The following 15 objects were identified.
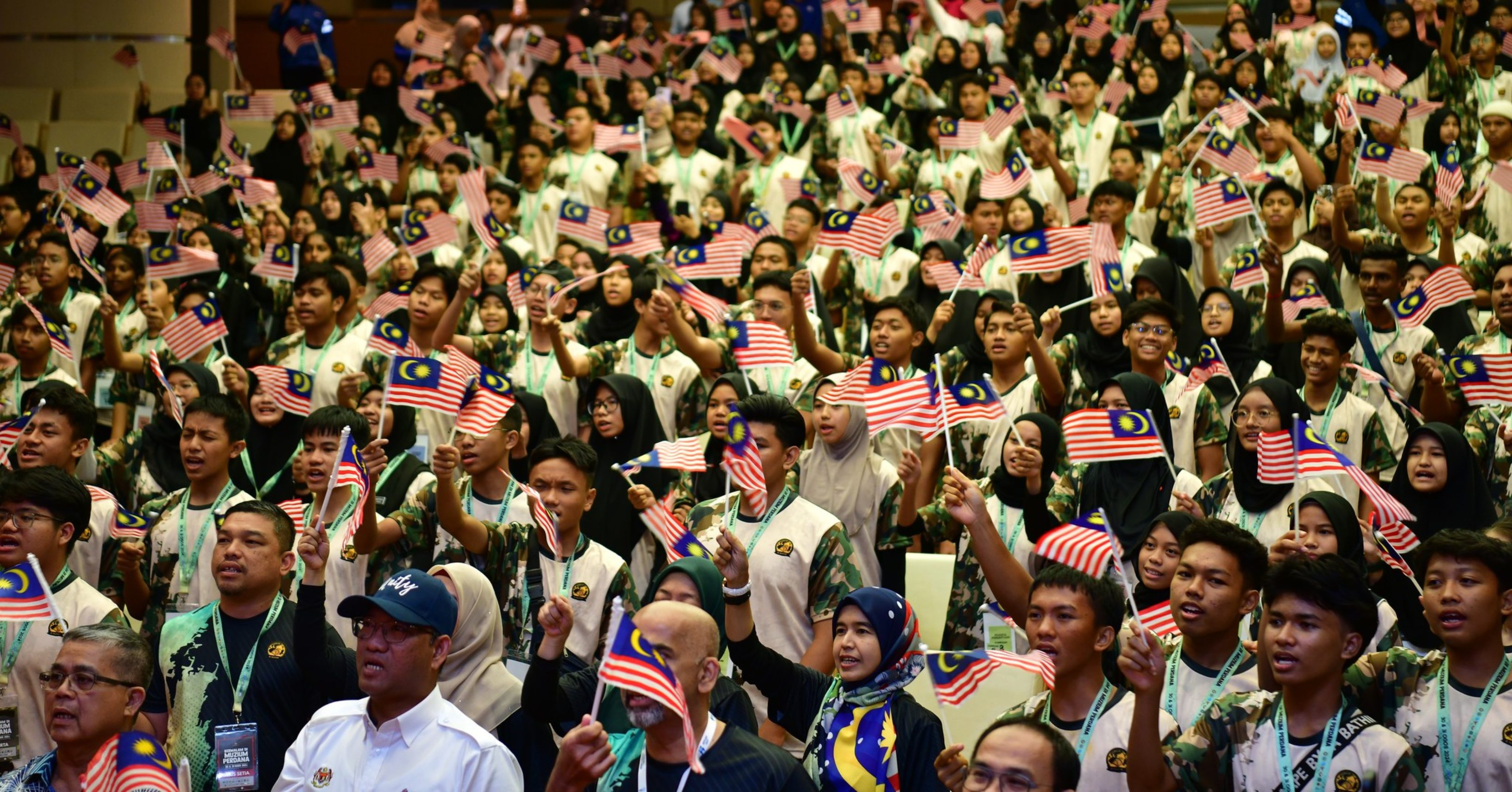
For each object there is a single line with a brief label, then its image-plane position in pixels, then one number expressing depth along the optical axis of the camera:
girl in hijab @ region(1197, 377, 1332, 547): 6.61
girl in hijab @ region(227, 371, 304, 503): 8.20
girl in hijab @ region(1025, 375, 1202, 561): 6.93
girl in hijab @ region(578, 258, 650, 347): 9.77
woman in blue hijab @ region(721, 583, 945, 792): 4.48
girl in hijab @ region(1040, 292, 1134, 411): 8.58
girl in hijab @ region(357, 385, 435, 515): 7.00
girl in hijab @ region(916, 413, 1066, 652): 6.43
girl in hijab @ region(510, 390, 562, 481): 8.11
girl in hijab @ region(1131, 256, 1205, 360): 9.54
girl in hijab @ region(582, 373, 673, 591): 7.63
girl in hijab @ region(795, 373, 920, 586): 7.09
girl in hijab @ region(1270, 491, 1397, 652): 5.68
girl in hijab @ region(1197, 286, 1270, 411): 8.95
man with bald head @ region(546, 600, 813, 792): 3.96
